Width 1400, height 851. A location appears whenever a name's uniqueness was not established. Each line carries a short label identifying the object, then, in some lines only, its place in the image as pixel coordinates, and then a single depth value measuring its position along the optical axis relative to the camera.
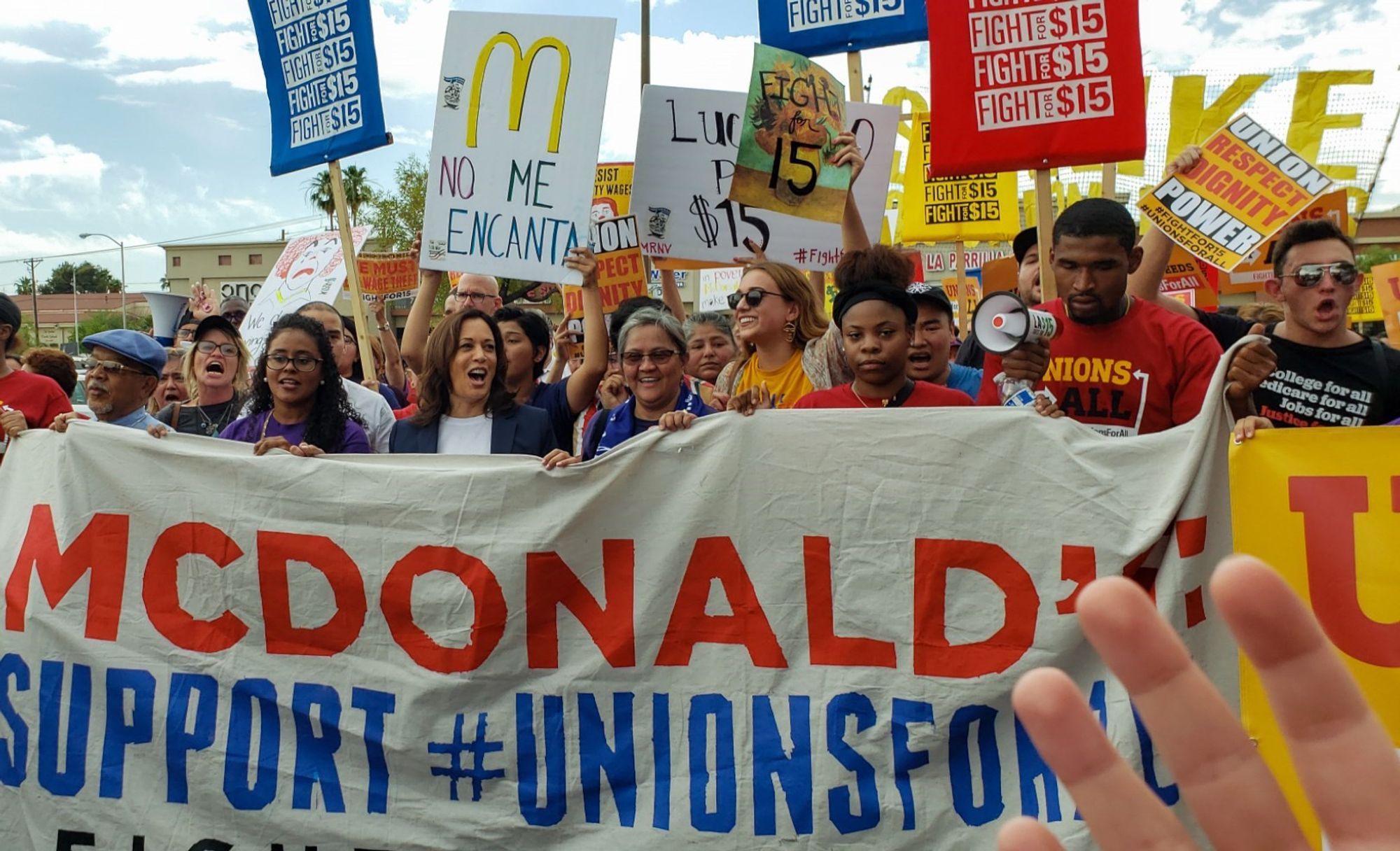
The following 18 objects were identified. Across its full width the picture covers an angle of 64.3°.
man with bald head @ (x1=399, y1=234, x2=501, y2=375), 4.81
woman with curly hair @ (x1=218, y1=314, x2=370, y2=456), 3.73
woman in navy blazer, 3.75
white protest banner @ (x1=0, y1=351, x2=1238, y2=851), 2.80
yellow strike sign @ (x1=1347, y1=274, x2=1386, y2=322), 12.25
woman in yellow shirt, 4.18
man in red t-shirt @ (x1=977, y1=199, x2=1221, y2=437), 3.08
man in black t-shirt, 3.26
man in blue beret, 4.22
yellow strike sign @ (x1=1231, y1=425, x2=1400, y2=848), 2.46
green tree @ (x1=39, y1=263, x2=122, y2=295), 114.50
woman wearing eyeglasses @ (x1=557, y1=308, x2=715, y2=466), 3.74
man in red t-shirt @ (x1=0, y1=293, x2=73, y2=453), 4.29
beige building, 84.81
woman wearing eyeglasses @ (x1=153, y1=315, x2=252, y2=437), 4.61
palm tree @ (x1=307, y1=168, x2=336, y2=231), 56.38
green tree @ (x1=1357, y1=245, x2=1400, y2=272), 40.19
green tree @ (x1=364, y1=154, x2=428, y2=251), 36.09
